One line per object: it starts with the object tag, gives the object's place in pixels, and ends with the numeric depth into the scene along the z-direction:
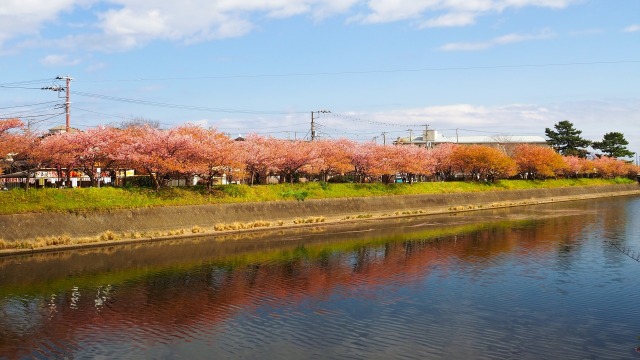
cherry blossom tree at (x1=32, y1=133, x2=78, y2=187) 41.25
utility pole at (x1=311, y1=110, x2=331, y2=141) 73.54
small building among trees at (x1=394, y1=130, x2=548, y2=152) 133.62
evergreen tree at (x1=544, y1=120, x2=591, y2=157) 113.94
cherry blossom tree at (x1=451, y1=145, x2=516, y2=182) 76.19
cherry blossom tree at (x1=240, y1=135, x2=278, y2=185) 53.25
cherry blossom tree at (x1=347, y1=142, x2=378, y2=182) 65.62
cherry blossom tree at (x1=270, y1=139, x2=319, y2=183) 56.69
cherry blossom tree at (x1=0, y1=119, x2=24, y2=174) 37.50
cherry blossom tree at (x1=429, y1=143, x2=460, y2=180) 79.88
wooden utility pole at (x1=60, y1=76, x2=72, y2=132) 47.06
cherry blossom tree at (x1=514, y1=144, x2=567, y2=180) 86.94
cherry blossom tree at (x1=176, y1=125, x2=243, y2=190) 45.53
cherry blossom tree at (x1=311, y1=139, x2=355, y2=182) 60.56
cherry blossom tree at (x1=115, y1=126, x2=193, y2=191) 43.31
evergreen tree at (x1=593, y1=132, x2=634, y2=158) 120.50
